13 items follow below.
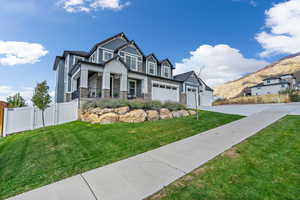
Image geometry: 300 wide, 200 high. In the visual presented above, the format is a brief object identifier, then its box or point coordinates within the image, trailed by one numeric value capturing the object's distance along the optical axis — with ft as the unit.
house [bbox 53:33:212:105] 39.09
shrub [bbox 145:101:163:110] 34.00
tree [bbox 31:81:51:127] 33.35
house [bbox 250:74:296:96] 118.52
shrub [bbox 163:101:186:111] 36.63
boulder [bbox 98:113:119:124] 28.77
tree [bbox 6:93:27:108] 54.95
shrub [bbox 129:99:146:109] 32.36
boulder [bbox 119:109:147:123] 29.70
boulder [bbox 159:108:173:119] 33.68
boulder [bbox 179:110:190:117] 36.78
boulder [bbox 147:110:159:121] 31.74
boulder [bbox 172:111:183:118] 35.40
